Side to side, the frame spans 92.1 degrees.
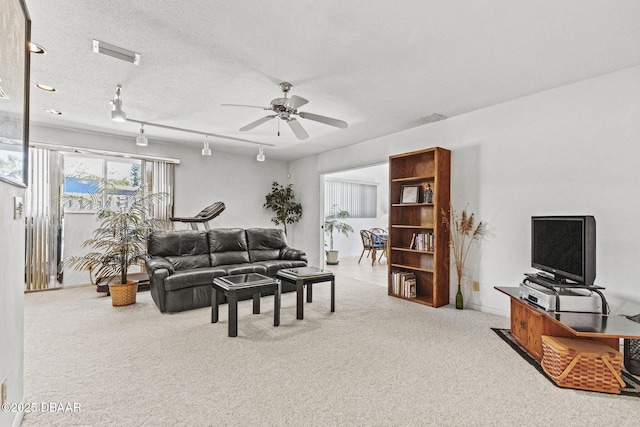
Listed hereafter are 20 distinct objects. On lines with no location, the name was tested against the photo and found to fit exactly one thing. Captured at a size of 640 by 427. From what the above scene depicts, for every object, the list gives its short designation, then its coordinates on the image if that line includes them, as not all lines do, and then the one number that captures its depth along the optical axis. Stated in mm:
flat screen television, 2379
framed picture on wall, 1291
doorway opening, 8742
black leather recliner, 3650
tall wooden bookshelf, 3975
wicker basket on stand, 2031
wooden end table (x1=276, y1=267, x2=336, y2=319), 3392
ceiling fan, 2777
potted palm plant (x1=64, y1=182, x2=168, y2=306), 3900
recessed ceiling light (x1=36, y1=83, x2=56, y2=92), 3152
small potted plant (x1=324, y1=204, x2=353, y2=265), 8375
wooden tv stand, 2039
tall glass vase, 3830
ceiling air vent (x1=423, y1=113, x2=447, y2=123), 3992
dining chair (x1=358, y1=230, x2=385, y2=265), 7695
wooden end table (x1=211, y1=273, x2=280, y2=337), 2887
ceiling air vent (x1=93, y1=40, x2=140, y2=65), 2371
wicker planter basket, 3828
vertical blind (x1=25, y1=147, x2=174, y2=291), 4535
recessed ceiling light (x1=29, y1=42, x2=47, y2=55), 2391
